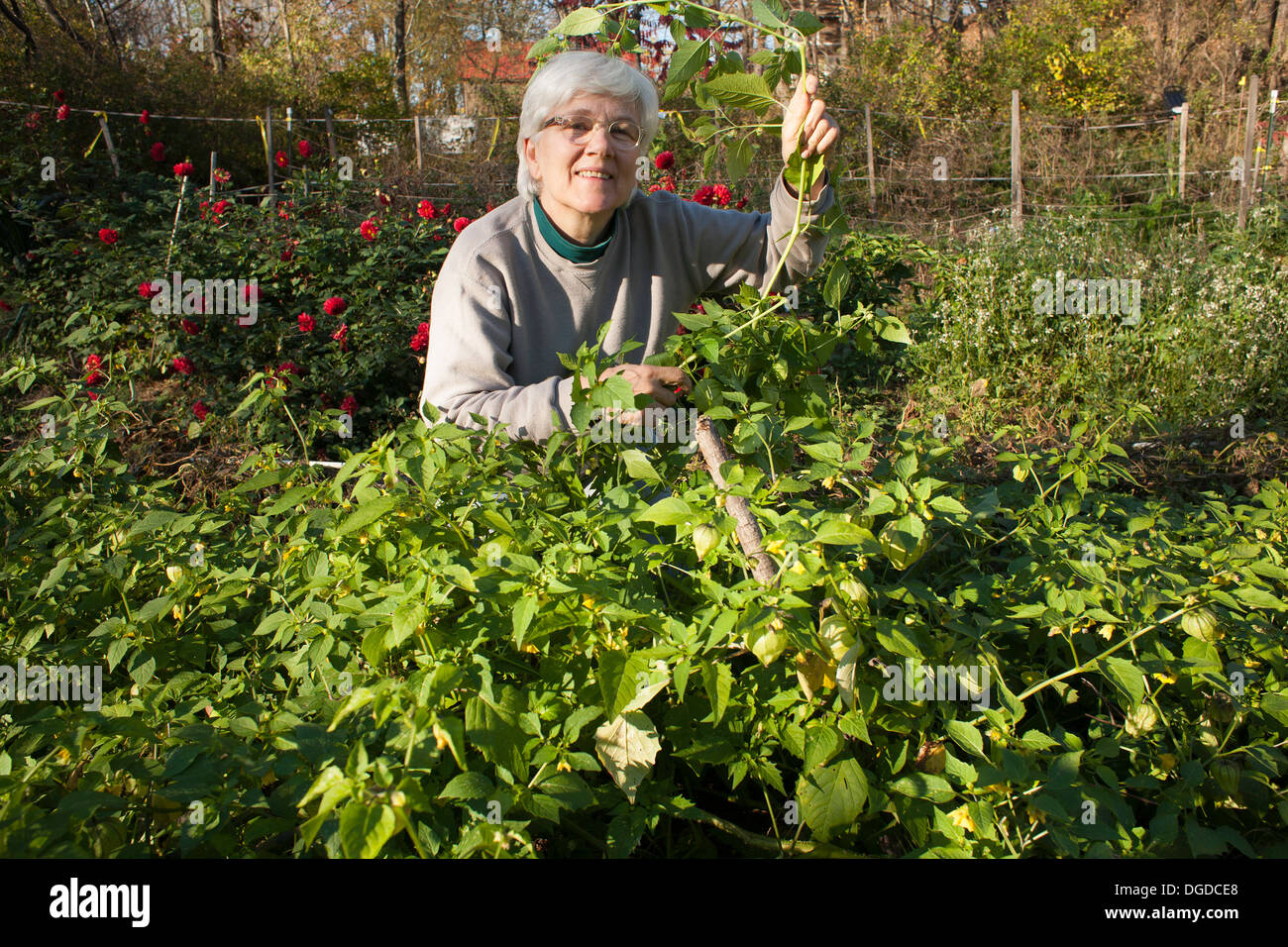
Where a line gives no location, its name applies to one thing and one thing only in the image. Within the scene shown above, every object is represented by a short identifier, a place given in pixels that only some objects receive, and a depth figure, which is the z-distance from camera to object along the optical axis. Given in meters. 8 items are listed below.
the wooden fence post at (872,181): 10.14
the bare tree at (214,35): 13.05
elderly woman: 1.97
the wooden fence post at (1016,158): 9.32
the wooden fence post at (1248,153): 7.48
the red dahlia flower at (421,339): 4.13
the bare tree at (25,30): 6.78
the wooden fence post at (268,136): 8.25
